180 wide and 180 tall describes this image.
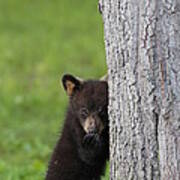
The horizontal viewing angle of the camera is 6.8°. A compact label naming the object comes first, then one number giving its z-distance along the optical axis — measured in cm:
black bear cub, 1273
